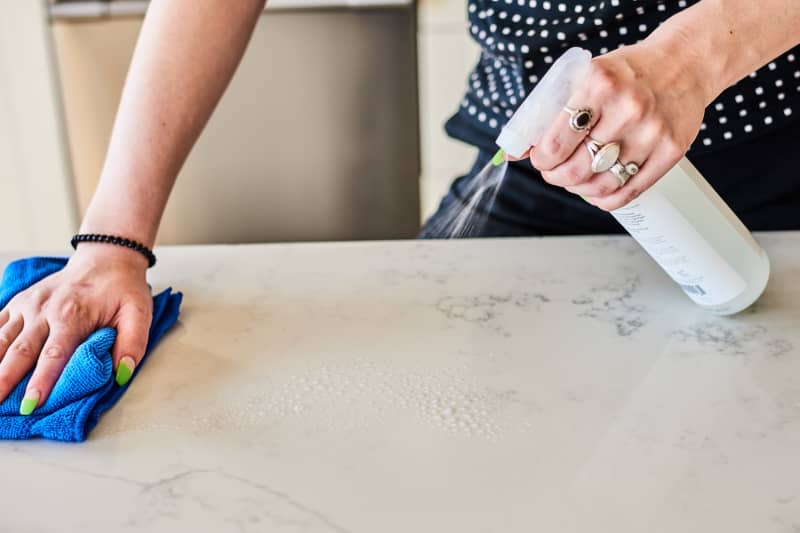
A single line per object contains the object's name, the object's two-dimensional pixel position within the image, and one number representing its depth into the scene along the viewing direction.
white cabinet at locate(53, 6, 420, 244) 1.68
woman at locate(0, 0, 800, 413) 0.56
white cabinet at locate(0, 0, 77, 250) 1.70
